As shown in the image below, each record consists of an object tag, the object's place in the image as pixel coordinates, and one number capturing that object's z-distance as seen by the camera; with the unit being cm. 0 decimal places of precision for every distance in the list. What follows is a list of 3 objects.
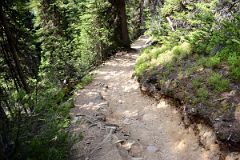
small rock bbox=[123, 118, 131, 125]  960
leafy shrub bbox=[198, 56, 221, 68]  873
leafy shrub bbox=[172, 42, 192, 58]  1032
